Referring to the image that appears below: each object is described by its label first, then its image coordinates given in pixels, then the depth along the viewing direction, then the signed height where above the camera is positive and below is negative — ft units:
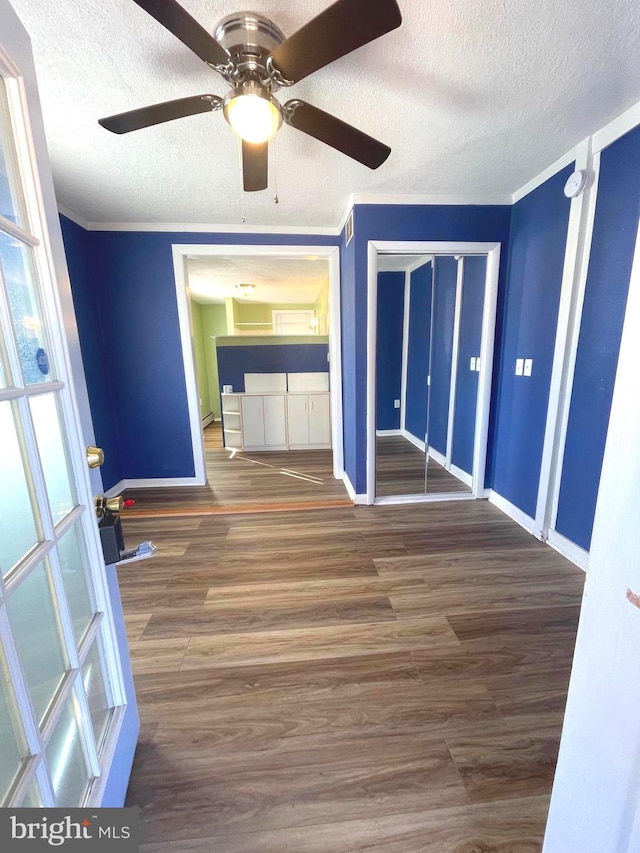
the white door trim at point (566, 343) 6.08 +0.24
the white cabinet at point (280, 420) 14.48 -2.70
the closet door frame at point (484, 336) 8.02 +0.56
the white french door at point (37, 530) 1.87 -1.14
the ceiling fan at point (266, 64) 2.99 +3.30
